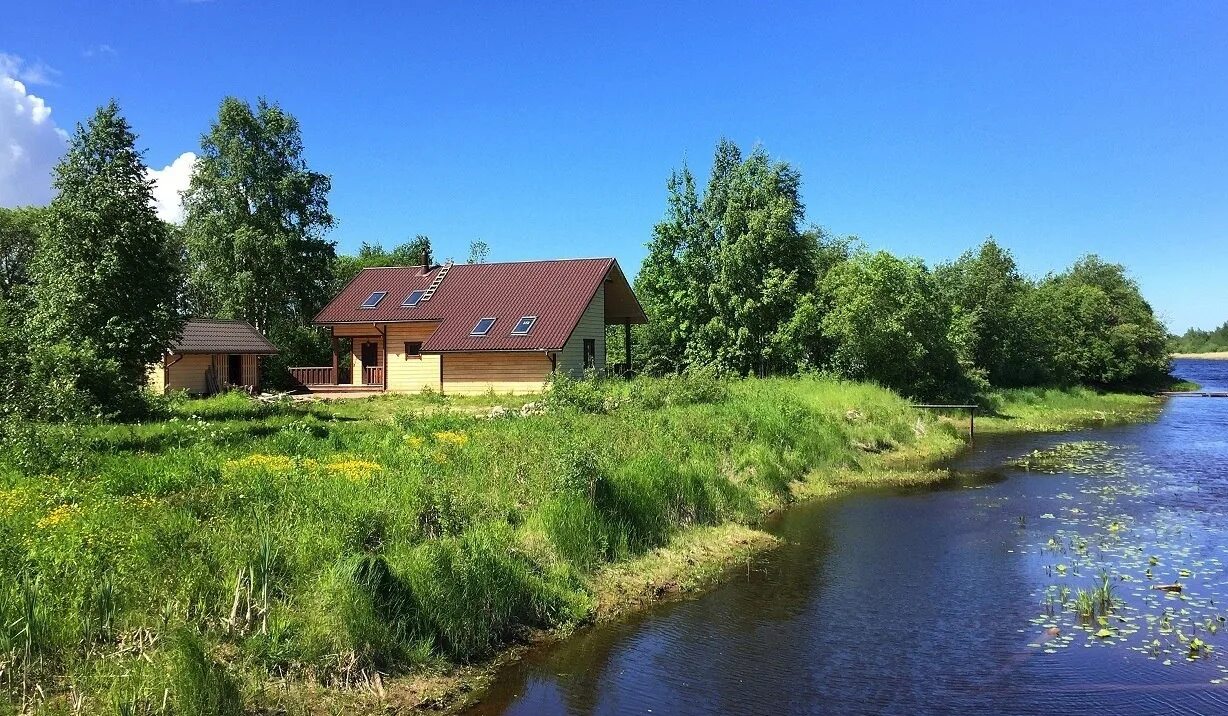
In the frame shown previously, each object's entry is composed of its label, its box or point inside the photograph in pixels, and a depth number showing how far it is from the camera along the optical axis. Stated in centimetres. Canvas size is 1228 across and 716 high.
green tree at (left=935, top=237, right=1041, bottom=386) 4362
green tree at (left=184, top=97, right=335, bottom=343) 4159
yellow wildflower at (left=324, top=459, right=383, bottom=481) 1105
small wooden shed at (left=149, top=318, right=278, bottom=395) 3375
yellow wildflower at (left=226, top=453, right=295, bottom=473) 1102
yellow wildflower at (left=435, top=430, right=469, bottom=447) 1428
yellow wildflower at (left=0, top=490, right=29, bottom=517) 829
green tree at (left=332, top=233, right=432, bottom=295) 5747
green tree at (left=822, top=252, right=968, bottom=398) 3369
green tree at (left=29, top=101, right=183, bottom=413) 1958
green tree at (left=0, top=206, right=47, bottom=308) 4569
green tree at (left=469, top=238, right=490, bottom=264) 8406
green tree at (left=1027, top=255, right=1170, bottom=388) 4691
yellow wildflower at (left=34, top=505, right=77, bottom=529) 788
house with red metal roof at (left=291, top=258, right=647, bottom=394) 3130
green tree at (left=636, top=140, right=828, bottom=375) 3528
